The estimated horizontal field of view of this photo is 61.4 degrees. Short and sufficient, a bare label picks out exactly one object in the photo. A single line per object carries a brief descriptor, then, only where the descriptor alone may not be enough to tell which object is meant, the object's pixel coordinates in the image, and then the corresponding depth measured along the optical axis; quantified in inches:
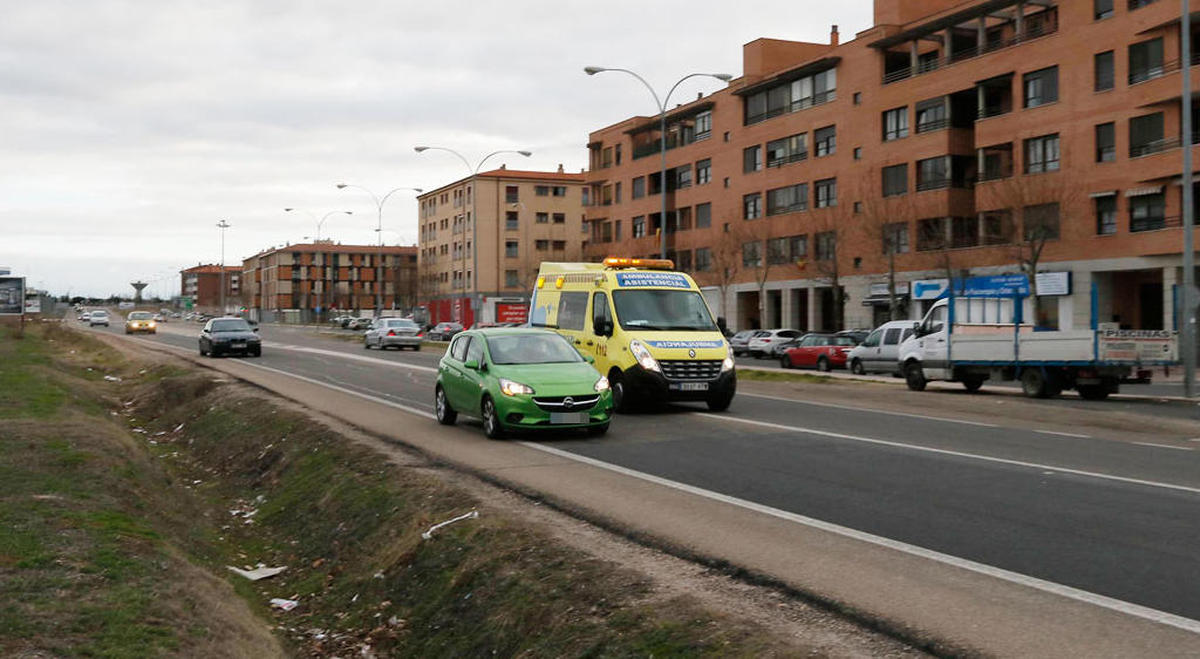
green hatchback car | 510.9
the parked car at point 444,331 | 2722.2
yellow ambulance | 628.4
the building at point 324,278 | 6304.1
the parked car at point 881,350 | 1261.1
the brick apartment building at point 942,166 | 1547.7
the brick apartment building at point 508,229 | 4293.8
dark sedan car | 1450.5
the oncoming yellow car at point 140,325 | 2770.7
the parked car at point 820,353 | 1476.4
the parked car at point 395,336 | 1889.8
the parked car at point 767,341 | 1863.9
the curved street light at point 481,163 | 2022.6
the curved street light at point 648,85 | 1392.7
